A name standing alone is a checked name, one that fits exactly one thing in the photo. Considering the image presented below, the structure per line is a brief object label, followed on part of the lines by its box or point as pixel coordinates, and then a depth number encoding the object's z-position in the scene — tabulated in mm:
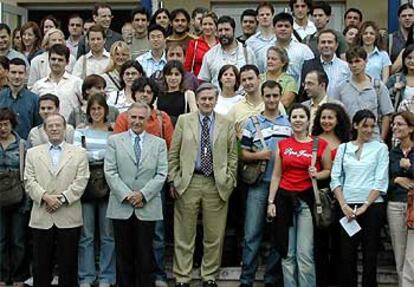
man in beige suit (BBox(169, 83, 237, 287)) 8883
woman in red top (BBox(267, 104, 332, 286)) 8586
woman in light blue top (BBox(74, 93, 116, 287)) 8992
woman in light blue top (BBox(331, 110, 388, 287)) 8547
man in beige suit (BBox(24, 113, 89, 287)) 8719
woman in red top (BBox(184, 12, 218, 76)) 10672
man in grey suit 8656
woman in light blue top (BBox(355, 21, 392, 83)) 10359
